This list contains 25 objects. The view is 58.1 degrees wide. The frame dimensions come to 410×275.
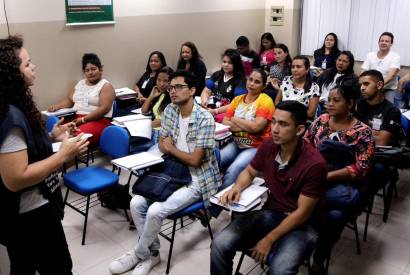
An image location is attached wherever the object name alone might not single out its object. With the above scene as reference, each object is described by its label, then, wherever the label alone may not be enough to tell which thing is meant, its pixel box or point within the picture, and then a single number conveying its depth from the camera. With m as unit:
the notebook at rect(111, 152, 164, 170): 2.46
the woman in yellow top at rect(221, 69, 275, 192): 3.05
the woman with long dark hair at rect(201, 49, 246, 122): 4.23
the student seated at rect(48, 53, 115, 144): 3.94
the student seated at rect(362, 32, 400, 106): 4.98
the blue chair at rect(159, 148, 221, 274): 2.42
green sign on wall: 4.20
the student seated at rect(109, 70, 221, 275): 2.42
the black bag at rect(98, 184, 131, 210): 3.21
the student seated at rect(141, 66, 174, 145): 3.64
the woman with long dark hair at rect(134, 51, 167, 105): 4.74
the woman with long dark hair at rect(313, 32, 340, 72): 5.99
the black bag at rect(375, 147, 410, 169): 2.61
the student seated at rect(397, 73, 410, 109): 4.78
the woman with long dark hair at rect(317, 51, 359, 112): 4.64
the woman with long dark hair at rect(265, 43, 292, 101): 5.19
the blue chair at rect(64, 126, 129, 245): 2.77
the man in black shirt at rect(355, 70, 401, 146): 2.89
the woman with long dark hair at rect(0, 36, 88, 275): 1.47
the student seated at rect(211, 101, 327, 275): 1.90
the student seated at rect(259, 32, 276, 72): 6.40
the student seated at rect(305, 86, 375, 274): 2.22
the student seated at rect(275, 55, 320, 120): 3.75
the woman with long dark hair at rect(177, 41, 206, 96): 5.05
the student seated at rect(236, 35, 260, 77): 6.05
